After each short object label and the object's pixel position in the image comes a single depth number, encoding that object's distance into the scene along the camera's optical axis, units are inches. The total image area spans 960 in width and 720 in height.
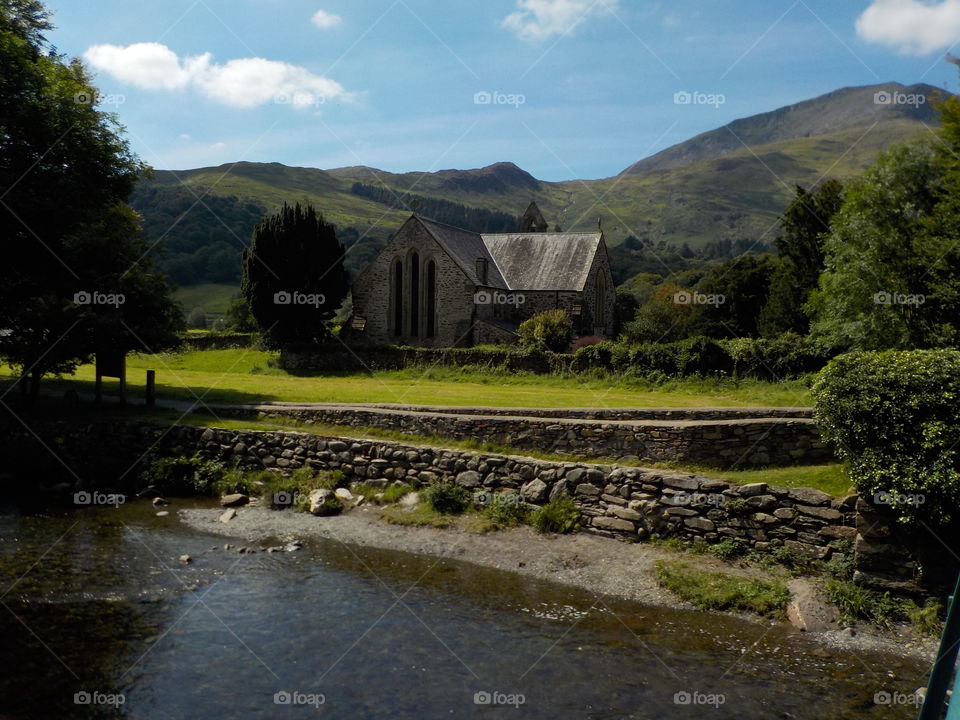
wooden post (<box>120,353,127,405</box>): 964.6
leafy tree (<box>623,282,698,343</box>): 2003.0
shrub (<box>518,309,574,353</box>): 1535.4
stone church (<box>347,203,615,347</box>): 1834.4
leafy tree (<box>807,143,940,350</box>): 1209.4
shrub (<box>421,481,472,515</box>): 649.0
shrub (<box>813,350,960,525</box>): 433.7
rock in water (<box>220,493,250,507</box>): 709.3
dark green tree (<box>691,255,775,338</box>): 2306.8
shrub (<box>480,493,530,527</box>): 612.4
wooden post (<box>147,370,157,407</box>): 973.8
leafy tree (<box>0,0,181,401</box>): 888.3
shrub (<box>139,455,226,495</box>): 758.5
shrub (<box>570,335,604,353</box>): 1587.5
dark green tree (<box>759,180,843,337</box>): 1825.8
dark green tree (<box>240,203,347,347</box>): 1695.4
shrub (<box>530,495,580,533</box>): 589.7
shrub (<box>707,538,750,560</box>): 518.6
